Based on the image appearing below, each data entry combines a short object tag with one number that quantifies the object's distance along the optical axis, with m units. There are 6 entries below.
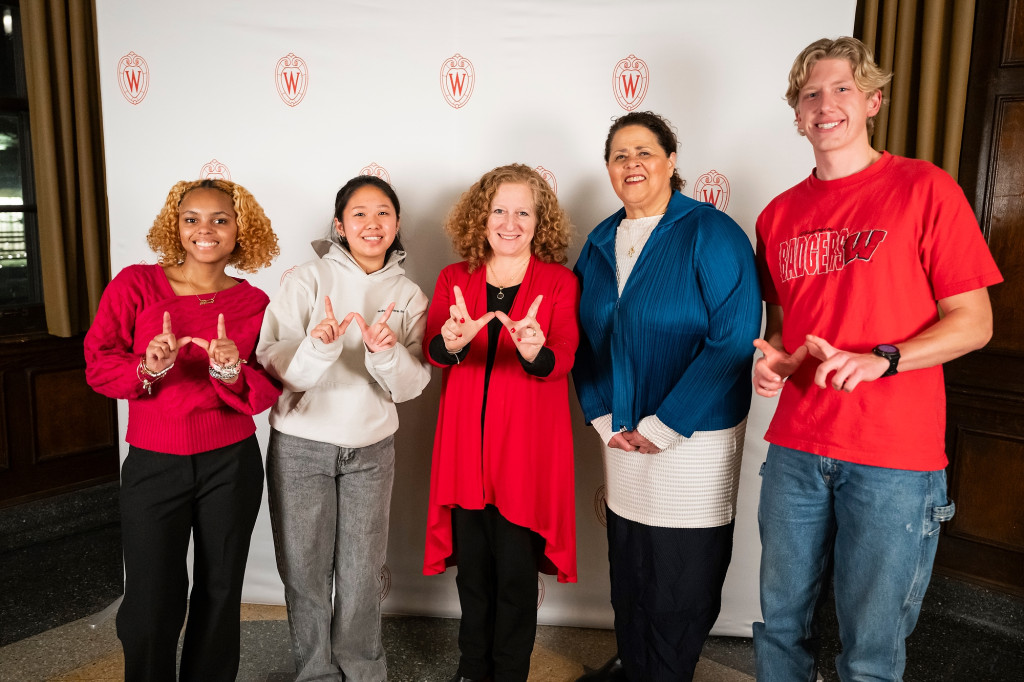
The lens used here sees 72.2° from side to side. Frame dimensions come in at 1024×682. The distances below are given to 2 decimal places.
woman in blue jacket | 1.62
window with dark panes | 2.84
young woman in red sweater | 1.59
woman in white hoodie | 1.76
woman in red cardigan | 1.78
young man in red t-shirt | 1.29
